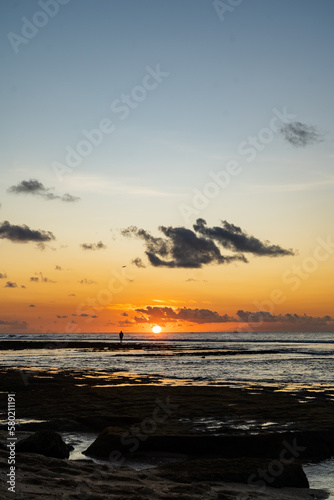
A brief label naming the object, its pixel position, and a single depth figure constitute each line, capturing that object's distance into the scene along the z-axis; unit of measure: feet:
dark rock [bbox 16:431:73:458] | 33.81
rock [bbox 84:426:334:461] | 35.47
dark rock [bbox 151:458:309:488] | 29.12
